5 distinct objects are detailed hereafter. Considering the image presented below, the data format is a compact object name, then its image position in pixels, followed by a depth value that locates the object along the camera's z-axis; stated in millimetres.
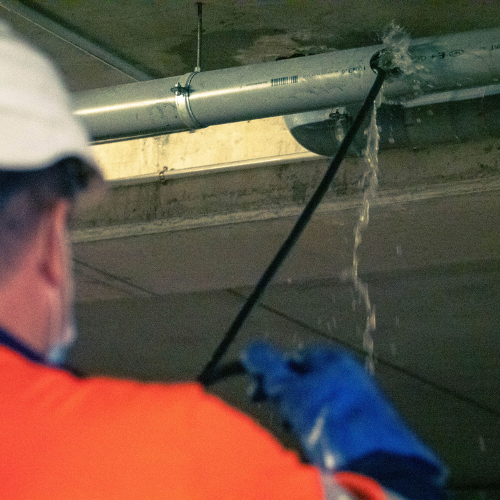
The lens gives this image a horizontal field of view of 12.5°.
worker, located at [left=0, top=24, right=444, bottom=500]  2466
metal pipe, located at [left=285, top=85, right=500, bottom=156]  4769
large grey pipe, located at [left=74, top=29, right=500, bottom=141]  4595
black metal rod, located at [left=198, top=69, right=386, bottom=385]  4333
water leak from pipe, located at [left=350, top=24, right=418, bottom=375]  4613
